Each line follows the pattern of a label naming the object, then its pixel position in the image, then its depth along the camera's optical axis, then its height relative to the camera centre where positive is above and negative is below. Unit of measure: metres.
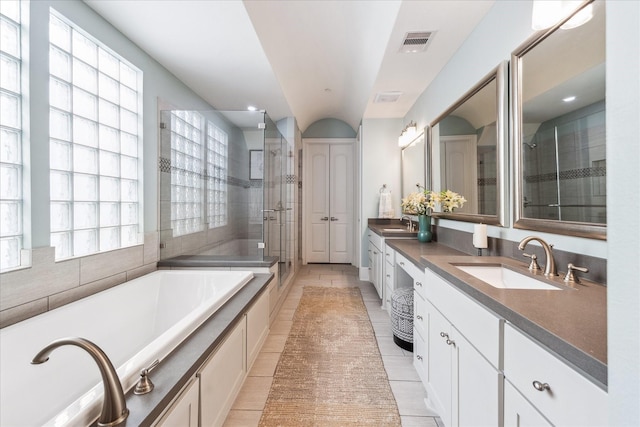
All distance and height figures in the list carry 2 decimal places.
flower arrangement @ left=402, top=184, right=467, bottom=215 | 2.25 +0.13
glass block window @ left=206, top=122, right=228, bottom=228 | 2.88 +0.44
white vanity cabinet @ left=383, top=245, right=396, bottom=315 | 2.62 -0.59
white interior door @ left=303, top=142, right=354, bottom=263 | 5.31 +0.25
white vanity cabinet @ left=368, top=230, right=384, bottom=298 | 3.16 -0.59
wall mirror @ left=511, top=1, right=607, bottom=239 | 1.05 +0.38
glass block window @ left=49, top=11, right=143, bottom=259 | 1.67 +0.50
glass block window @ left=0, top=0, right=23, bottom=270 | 1.37 +0.41
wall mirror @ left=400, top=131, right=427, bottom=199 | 3.12 +0.64
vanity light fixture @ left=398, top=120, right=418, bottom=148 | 3.32 +1.03
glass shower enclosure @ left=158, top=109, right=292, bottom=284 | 2.62 +0.32
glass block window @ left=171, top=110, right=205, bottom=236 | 2.65 +0.45
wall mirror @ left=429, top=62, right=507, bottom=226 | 1.66 +0.48
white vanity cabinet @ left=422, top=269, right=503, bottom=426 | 0.91 -0.58
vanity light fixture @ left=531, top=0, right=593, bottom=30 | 1.13 +0.86
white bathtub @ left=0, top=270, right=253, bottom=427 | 1.08 -0.62
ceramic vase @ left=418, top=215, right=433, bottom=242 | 2.63 -0.12
